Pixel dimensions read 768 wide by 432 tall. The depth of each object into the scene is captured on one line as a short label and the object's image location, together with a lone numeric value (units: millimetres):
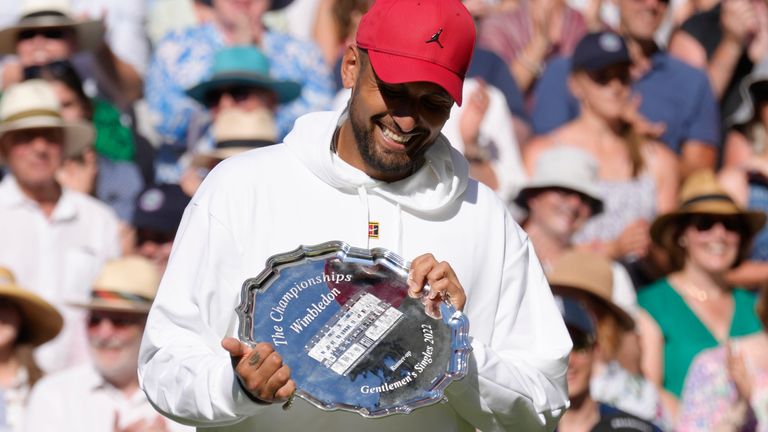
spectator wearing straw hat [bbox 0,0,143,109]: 16766
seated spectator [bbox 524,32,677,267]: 16766
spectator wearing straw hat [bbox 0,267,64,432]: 14055
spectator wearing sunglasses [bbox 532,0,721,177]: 17766
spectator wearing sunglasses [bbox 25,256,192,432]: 13484
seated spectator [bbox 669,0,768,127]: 19500
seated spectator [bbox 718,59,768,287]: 17547
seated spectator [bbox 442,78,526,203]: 16359
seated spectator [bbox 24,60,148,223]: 16391
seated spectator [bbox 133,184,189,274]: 15070
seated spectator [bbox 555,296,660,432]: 13166
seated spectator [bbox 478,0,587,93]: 18609
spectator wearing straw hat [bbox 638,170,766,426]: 15492
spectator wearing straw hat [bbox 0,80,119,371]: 15195
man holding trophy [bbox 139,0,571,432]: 7312
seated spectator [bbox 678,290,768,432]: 14406
